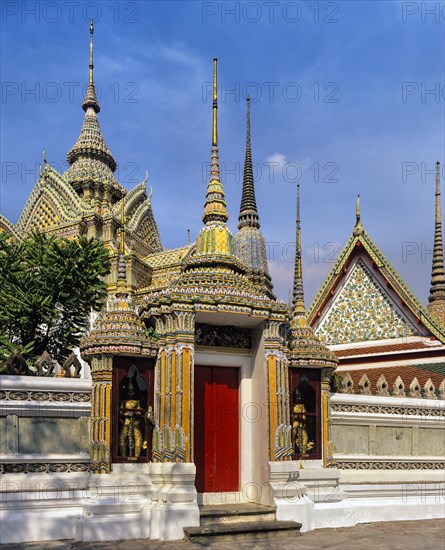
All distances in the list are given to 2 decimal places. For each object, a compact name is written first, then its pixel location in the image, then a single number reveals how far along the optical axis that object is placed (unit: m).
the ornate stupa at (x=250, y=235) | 21.77
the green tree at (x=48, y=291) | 14.94
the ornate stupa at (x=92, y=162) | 30.41
